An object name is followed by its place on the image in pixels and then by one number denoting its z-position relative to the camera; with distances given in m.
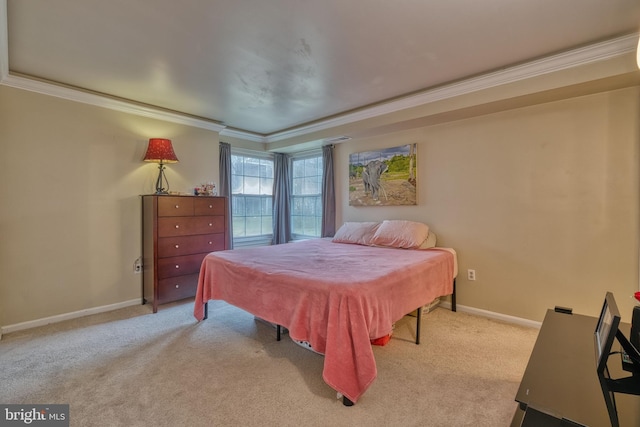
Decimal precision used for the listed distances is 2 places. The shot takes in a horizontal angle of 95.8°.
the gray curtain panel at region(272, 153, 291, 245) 4.96
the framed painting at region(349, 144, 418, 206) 3.53
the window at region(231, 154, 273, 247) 4.63
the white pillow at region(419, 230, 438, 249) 3.14
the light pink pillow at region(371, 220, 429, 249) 3.14
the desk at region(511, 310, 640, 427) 0.80
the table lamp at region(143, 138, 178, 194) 3.24
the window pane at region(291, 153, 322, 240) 4.75
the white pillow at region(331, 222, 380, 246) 3.54
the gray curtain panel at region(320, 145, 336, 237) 4.34
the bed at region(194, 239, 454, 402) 1.63
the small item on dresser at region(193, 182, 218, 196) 3.81
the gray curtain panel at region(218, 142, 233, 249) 4.29
